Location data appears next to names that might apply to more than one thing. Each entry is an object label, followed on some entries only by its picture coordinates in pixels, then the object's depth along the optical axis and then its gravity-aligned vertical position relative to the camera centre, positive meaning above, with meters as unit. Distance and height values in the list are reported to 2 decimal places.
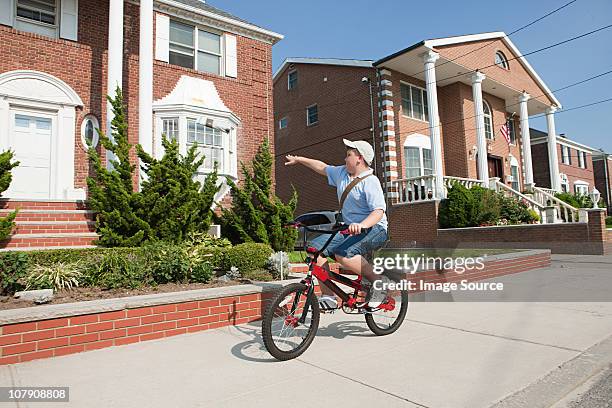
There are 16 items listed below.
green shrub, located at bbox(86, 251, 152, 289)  4.87 -0.40
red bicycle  3.42 -0.71
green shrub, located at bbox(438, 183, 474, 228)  14.55 +0.81
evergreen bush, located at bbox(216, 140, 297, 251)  9.48 +0.48
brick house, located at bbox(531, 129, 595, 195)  33.97 +5.83
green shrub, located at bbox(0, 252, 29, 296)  4.40 -0.31
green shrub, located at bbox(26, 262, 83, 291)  4.58 -0.41
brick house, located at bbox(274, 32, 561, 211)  17.08 +6.02
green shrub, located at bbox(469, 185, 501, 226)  14.38 +0.69
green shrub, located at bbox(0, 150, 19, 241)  7.88 +1.51
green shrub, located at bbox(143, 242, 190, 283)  5.21 -0.34
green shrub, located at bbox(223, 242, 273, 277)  6.14 -0.34
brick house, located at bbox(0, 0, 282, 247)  9.29 +3.96
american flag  20.22 +4.93
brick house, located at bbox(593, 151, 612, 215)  42.38 +5.60
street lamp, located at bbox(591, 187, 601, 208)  15.08 +1.11
